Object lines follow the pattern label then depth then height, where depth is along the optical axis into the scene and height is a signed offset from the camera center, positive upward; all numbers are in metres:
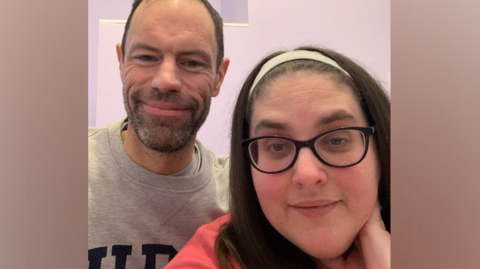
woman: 0.36 -0.04
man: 0.38 -0.01
